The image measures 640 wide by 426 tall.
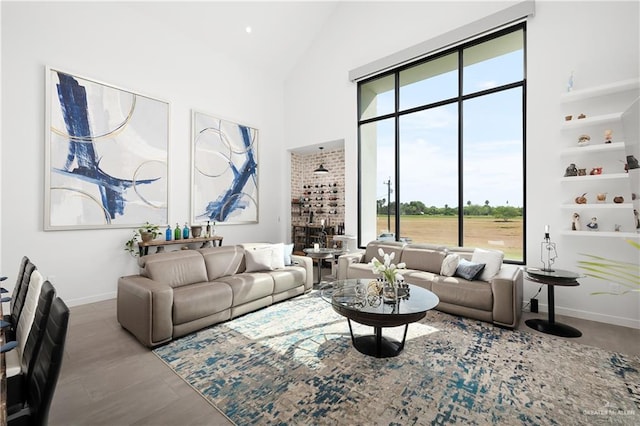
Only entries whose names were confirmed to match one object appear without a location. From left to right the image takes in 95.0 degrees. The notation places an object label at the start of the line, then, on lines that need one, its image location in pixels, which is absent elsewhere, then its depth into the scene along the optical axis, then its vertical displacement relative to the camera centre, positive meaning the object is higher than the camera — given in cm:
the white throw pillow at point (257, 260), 425 -69
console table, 453 -49
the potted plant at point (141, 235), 451 -36
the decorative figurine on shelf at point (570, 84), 367 +165
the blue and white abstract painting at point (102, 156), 388 +83
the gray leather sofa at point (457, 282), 327 -87
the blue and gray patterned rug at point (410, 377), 195 -131
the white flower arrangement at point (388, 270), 279 -54
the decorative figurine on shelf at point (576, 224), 365 -11
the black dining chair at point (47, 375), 115 -65
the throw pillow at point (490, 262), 370 -61
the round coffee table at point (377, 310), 247 -83
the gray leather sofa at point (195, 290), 285 -89
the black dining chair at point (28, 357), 139 -73
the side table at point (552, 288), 315 -83
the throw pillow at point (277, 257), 439 -66
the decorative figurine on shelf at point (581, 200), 358 +19
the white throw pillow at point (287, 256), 469 -69
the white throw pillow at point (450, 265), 396 -69
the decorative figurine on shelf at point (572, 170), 364 +56
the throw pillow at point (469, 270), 371 -72
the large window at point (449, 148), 432 +112
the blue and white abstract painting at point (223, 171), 545 +84
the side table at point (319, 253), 504 -70
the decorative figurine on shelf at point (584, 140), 359 +92
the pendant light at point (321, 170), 660 +103
